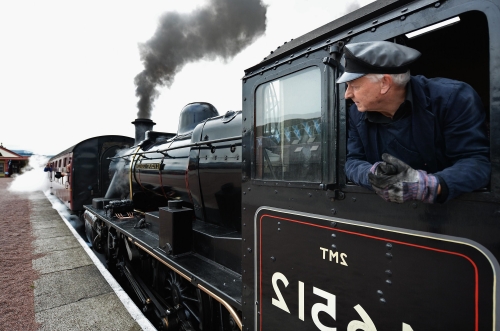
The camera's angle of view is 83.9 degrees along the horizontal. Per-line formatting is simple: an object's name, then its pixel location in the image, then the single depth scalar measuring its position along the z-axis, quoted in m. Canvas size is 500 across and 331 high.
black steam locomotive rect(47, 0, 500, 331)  1.03
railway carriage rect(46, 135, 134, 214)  8.85
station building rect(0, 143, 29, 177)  43.59
